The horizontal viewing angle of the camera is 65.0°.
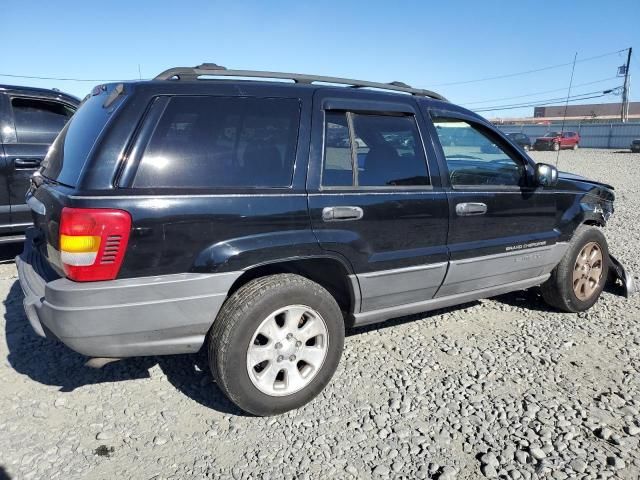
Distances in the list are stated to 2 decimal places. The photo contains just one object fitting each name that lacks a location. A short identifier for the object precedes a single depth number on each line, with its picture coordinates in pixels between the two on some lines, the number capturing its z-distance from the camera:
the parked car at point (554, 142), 28.41
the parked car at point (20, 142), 5.08
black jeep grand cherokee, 2.42
